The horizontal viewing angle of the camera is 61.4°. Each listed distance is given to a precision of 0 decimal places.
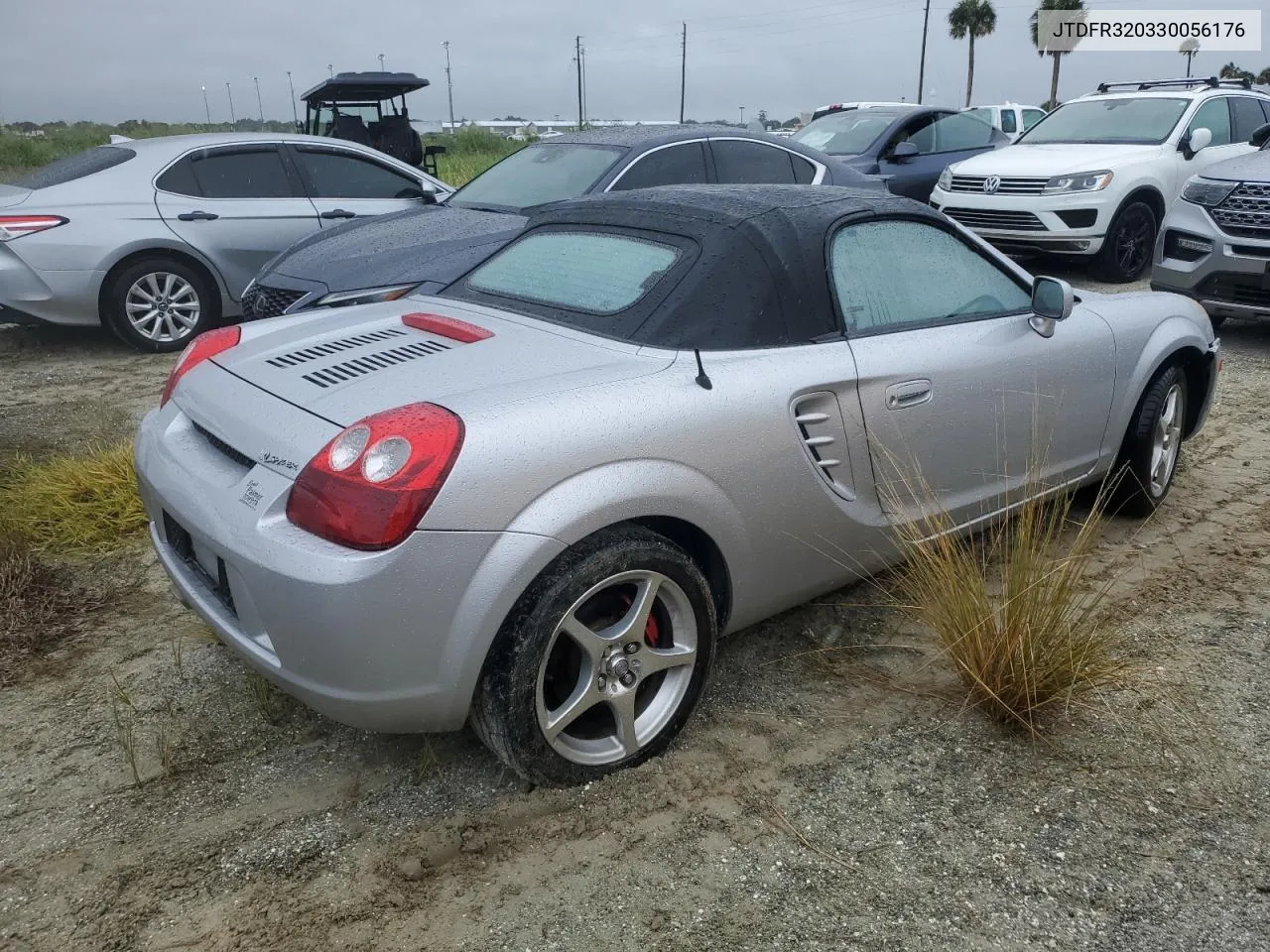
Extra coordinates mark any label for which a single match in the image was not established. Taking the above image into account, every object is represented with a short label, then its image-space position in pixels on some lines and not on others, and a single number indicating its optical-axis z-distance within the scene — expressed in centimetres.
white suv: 955
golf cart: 1269
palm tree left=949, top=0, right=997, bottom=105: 6272
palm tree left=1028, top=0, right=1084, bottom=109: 4997
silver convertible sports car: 236
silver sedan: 730
